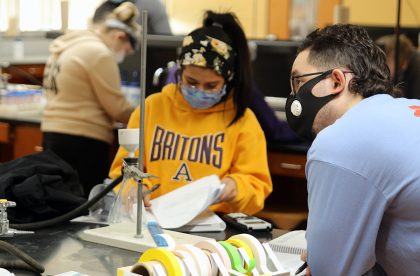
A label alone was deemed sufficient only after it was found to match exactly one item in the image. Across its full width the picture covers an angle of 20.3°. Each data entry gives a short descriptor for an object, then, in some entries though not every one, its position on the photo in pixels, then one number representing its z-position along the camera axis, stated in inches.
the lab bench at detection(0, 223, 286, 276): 115.0
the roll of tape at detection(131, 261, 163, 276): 103.4
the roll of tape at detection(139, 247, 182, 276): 103.3
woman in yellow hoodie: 140.5
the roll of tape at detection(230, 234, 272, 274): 109.7
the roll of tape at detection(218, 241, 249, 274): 107.4
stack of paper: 128.4
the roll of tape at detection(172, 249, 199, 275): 104.3
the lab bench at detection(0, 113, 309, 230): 185.1
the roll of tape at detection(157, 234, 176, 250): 114.8
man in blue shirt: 104.6
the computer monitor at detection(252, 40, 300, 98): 205.8
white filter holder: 124.6
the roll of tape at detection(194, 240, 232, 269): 107.2
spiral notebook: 117.0
